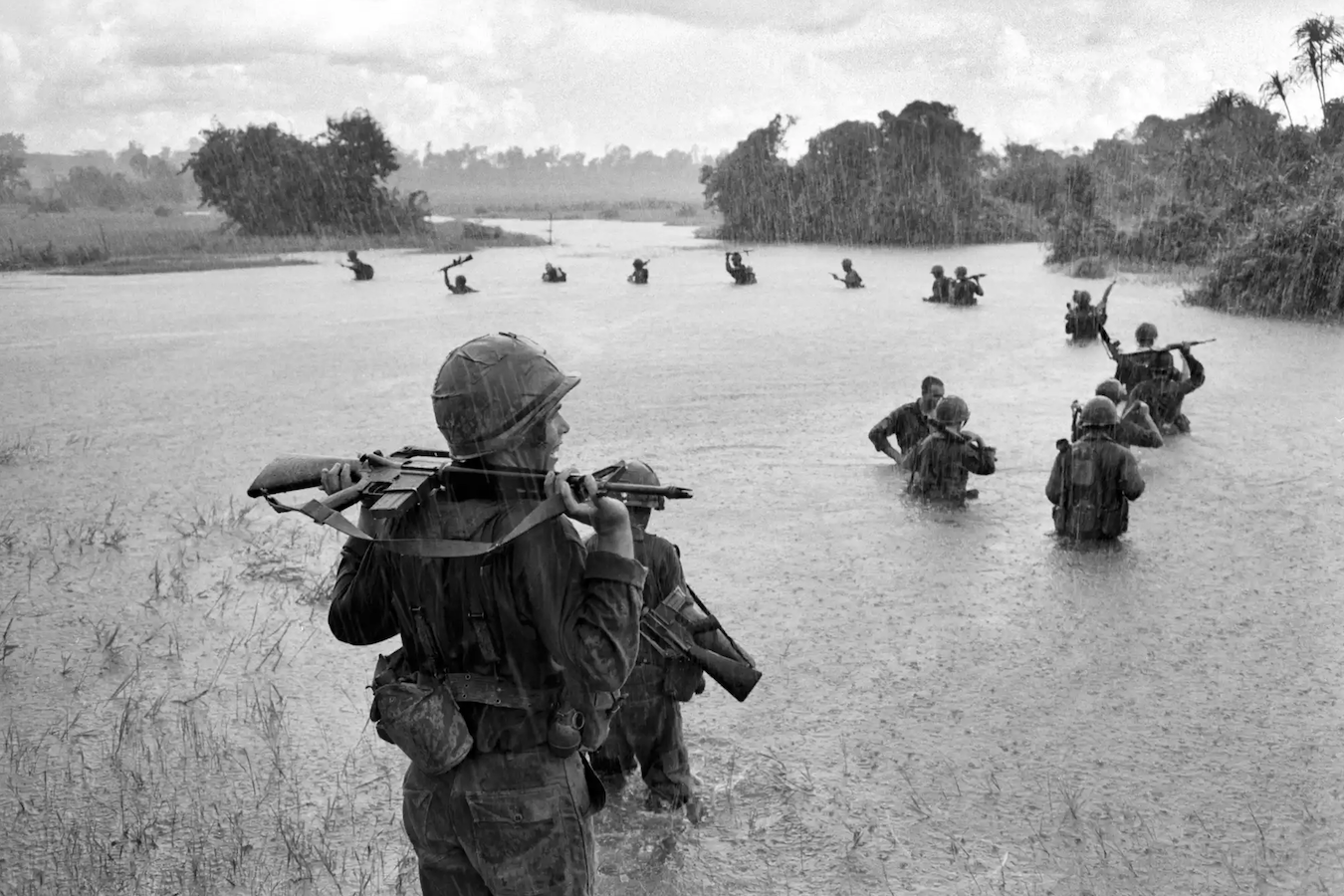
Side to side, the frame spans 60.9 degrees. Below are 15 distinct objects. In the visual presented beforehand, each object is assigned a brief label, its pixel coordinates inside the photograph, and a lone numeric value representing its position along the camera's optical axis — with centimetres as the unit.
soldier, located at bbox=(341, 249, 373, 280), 2653
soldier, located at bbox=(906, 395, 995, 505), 742
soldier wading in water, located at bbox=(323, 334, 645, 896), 234
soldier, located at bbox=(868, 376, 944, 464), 848
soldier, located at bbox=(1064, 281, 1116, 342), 1488
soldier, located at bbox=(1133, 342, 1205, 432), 951
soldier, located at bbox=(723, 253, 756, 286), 2462
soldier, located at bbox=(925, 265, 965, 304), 2022
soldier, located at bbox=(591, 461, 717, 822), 384
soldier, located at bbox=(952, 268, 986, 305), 1959
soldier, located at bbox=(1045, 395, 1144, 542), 664
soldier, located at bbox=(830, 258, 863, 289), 2289
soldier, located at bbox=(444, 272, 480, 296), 2286
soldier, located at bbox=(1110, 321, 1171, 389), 935
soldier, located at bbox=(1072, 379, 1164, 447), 807
